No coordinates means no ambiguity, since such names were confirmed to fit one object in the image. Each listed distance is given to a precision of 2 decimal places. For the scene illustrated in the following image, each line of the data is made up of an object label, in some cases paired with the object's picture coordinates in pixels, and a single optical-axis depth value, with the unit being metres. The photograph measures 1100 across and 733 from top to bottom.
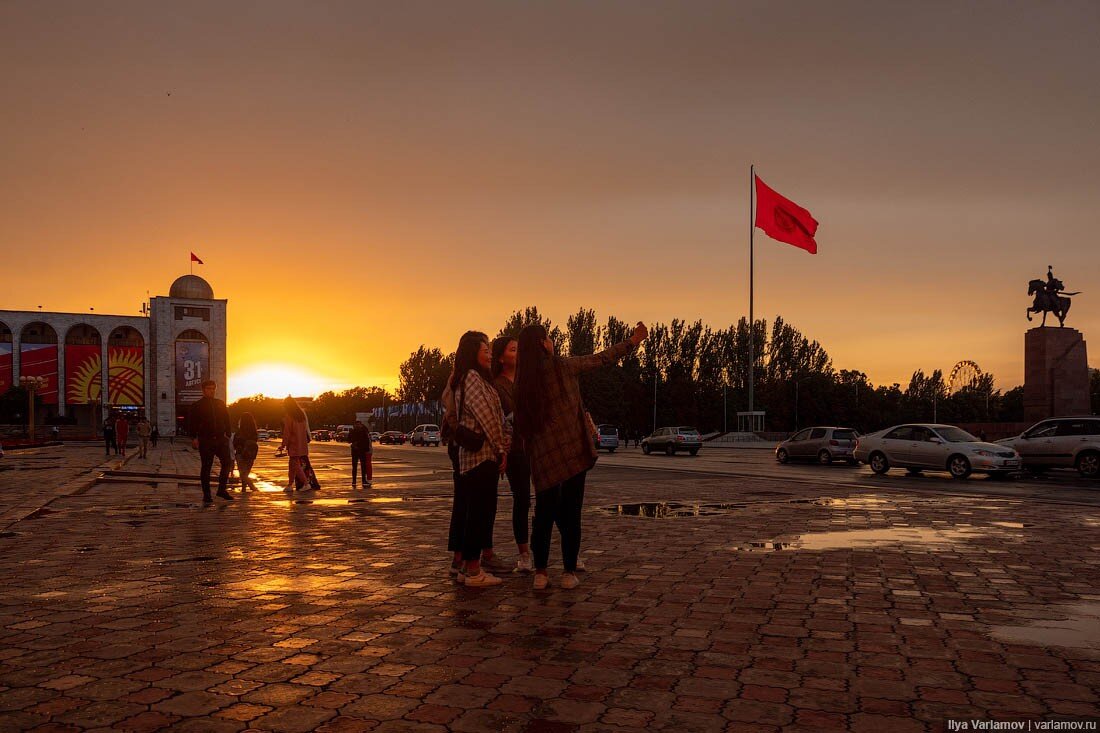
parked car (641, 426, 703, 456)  37.62
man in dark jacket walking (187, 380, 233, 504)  13.12
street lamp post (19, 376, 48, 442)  46.66
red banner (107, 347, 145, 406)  93.38
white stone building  91.06
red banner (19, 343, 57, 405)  90.31
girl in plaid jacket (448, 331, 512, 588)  6.20
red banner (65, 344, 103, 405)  91.62
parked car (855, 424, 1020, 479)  19.39
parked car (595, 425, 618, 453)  44.75
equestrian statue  35.22
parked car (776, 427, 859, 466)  27.34
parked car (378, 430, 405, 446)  69.12
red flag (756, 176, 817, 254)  42.25
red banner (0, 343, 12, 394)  89.69
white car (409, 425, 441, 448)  60.08
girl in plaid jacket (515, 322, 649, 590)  6.07
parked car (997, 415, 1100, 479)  19.69
